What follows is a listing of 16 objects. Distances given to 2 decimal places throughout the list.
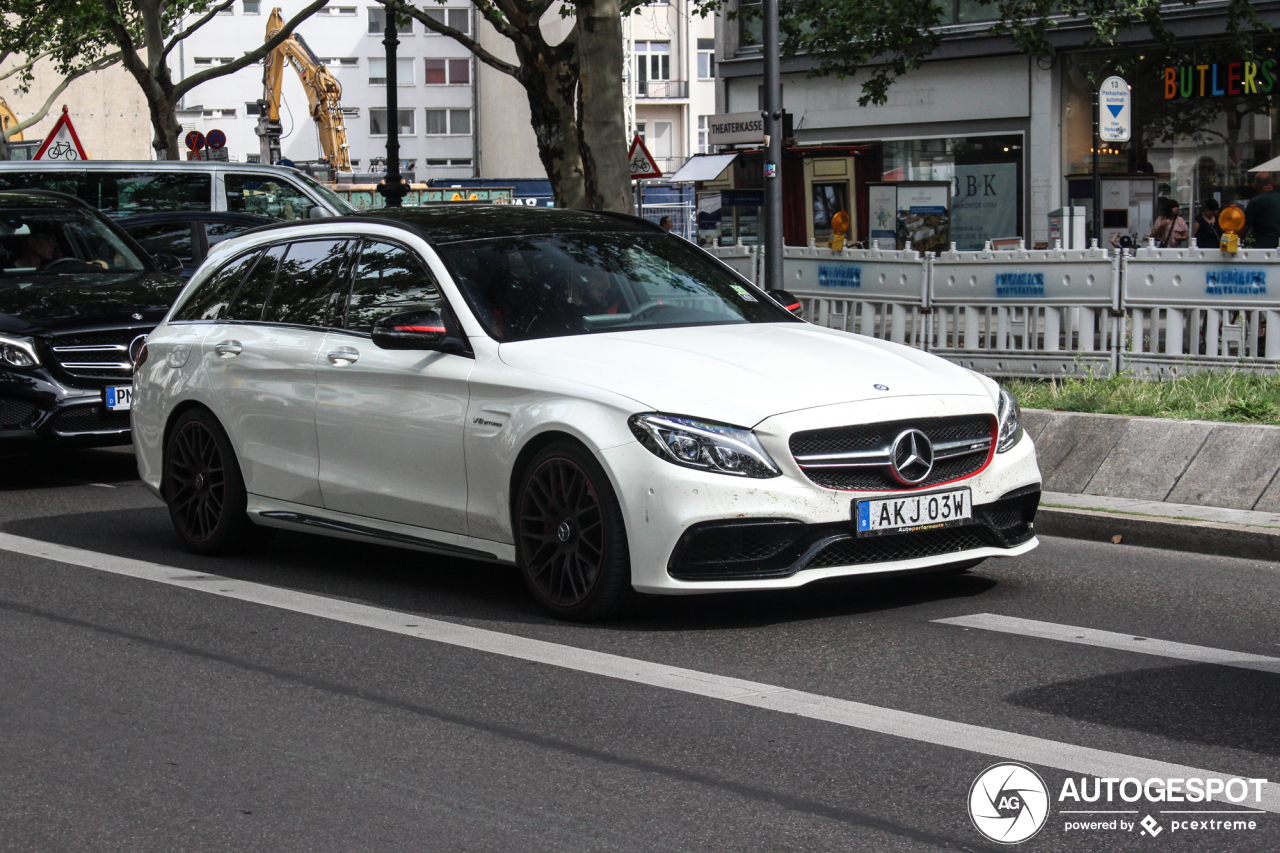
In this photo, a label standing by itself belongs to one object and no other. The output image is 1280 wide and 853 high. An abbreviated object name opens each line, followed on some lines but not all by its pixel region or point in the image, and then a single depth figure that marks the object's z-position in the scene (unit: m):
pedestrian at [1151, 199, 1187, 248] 21.36
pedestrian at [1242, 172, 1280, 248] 18.20
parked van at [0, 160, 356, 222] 15.66
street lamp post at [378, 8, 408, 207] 30.55
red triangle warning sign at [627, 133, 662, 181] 25.53
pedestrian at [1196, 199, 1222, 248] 21.53
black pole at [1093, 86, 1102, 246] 19.95
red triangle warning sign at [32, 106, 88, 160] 27.92
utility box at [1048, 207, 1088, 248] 16.77
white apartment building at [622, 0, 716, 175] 86.06
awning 28.34
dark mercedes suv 11.00
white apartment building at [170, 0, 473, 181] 94.69
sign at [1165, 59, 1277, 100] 24.88
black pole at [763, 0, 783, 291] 15.91
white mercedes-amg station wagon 6.24
